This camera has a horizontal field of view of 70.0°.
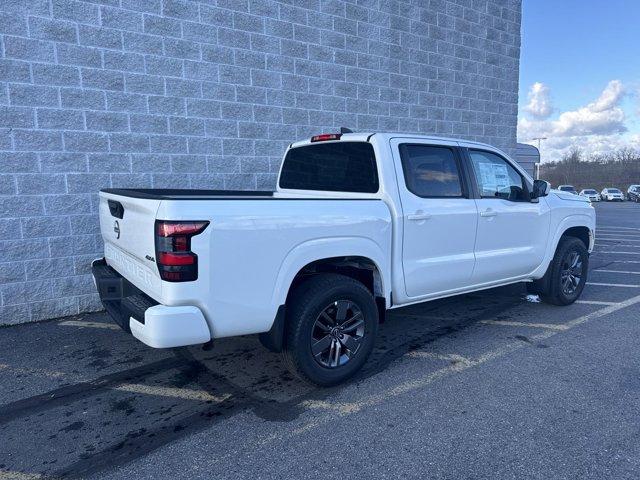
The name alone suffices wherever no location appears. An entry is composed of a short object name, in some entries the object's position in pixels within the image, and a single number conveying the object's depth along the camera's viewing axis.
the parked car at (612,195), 47.50
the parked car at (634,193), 46.12
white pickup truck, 2.86
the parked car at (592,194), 47.15
